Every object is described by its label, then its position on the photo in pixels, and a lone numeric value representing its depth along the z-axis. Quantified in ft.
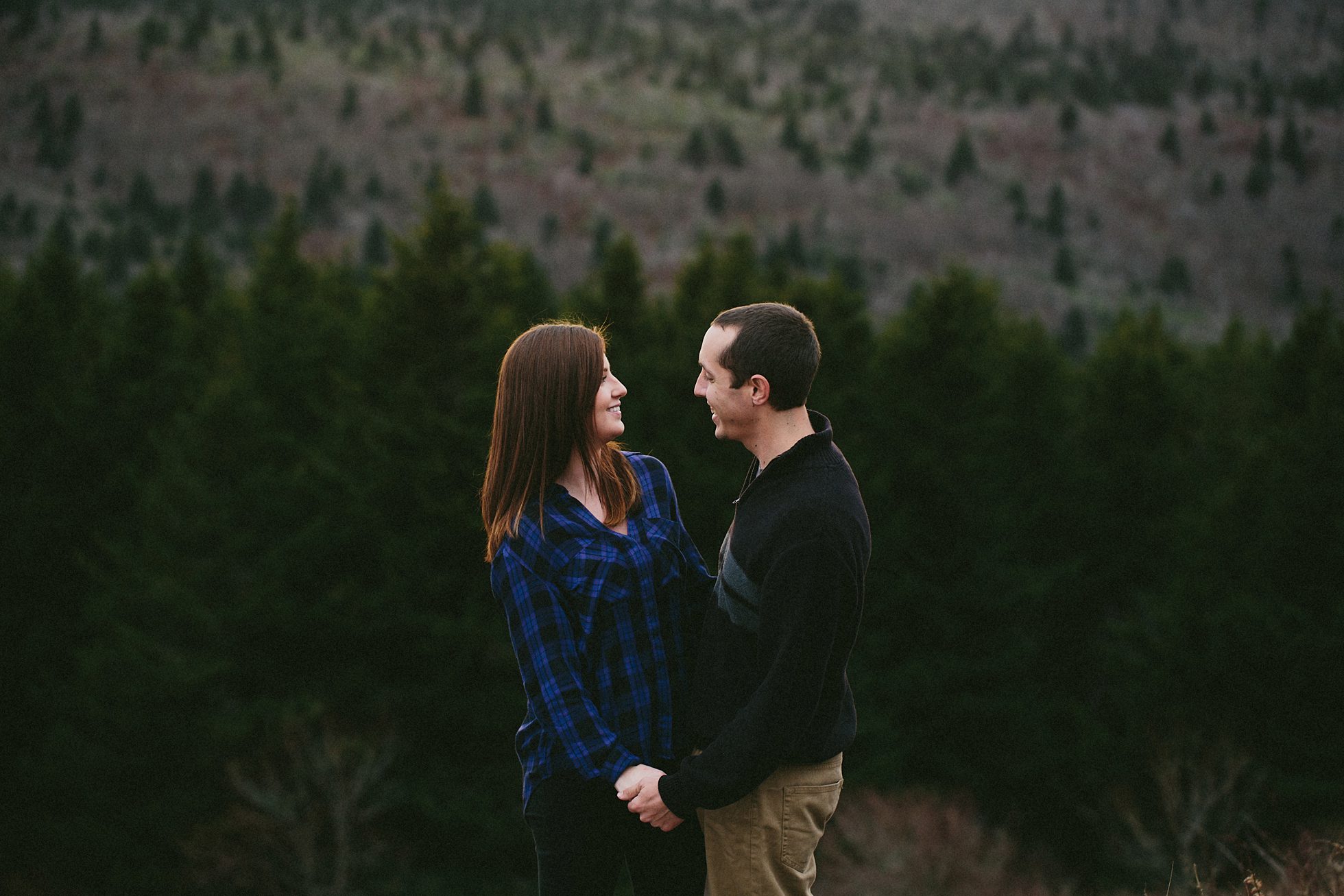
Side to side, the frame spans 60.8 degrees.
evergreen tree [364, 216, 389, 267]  232.53
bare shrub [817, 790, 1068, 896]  62.59
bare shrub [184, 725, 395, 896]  67.51
